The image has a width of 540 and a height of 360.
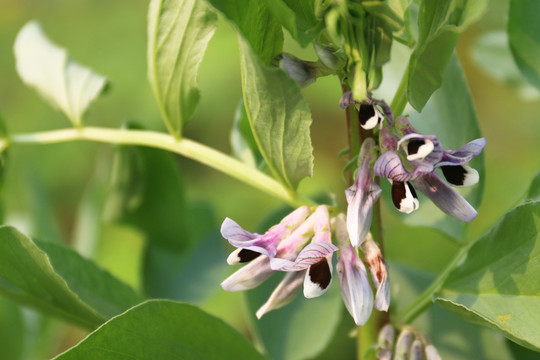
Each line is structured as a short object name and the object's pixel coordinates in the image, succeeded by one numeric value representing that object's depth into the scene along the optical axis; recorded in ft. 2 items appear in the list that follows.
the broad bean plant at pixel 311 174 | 1.27
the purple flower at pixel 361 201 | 1.27
